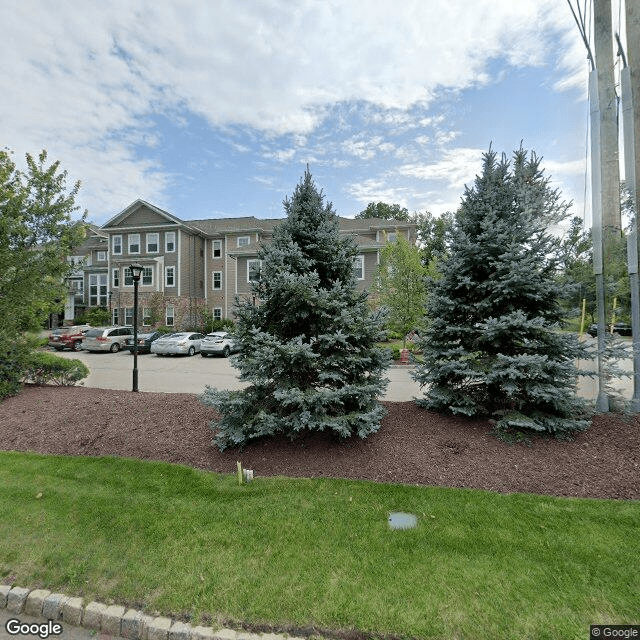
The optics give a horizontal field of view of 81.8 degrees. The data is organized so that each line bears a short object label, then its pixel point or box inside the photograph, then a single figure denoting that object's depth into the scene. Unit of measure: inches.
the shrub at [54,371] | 325.7
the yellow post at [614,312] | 206.2
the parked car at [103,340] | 798.5
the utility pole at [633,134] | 199.5
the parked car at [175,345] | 767.1
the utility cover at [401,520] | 127.2
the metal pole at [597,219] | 204.7
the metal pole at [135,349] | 369.4
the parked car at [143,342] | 797.9
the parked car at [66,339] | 850.1
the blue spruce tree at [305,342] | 172.1
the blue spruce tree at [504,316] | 181.8
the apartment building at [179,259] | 1152.2
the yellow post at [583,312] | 202.8
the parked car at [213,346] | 757.9
